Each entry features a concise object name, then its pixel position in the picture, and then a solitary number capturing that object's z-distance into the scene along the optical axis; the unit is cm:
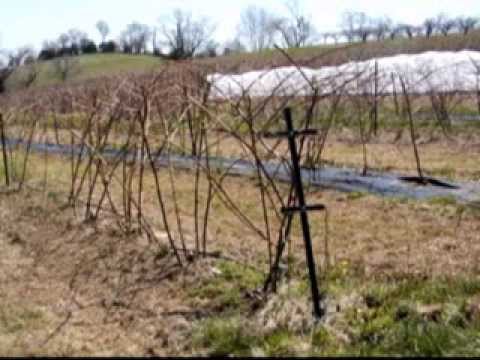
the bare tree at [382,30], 8650
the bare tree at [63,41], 9051
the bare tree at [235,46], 9586
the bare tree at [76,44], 9200
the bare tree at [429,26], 8338
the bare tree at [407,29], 8599
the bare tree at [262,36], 9125
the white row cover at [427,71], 2158
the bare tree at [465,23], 8000
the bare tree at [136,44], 9362
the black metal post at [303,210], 470
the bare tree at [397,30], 8646
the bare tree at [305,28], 6851
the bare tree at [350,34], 8784
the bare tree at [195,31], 6153
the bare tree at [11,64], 5247
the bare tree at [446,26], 8325
